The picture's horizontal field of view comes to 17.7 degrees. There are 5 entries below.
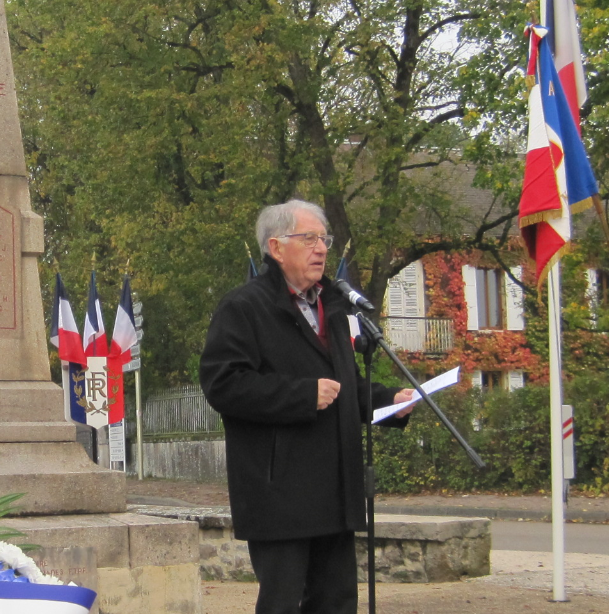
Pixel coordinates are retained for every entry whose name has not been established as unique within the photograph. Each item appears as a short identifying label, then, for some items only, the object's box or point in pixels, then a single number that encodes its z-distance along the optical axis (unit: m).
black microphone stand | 7.13
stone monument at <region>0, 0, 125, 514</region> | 11.12
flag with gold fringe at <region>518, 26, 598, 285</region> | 12.93
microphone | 7.33
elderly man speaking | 6.96
